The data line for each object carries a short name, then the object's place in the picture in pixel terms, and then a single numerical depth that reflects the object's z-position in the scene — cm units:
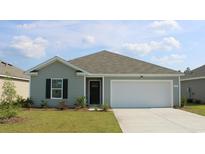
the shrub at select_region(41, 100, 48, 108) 1432
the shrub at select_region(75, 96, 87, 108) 1408
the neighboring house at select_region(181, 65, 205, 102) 1882
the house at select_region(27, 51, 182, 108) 1452
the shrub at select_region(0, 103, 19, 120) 939
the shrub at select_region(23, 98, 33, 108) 1423
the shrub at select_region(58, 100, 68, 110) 1390
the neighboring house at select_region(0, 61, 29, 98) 1780
